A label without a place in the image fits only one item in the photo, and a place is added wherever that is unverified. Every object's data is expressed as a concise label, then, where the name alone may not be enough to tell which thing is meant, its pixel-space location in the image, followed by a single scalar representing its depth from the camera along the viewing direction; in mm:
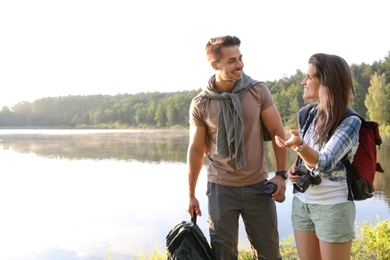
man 2648
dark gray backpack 2662
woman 1937
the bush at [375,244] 3764
